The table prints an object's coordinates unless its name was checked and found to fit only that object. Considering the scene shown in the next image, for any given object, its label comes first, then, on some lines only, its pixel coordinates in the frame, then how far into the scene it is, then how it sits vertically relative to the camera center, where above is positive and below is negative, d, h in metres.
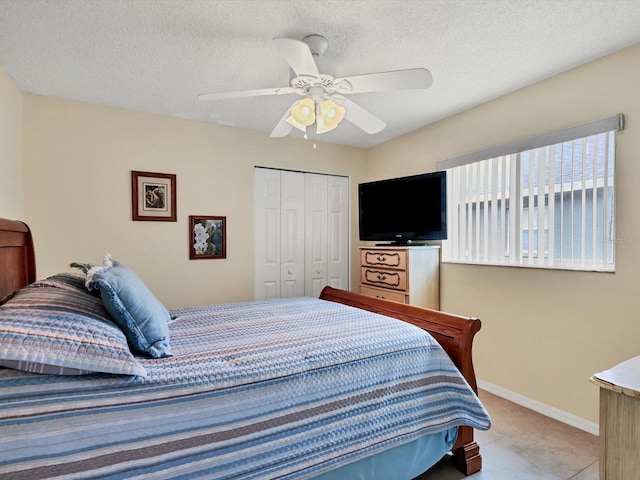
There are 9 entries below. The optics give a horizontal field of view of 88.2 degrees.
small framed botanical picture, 3.28 +0.01
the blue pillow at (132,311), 1.30 -0.30
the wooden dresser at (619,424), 0.98 -0.57
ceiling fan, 1.62 +0.83
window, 2.19 +0.28
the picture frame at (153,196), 3.03 +0.39
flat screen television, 3.09 +0.29
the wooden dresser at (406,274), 3.10 -0.36
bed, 0.97 -0.57
